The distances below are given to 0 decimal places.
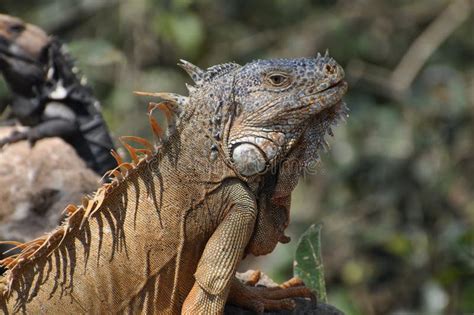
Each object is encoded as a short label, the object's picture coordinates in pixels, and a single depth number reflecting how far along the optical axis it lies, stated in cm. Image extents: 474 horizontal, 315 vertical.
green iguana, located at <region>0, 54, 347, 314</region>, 822
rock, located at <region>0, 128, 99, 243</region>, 1342
